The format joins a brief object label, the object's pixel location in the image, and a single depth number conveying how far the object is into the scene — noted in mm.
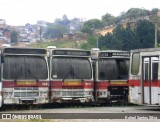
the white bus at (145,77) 22750
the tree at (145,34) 75050
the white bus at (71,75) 25500
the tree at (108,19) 151000
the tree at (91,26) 129025
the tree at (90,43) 90544
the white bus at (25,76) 23875
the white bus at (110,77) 27172
